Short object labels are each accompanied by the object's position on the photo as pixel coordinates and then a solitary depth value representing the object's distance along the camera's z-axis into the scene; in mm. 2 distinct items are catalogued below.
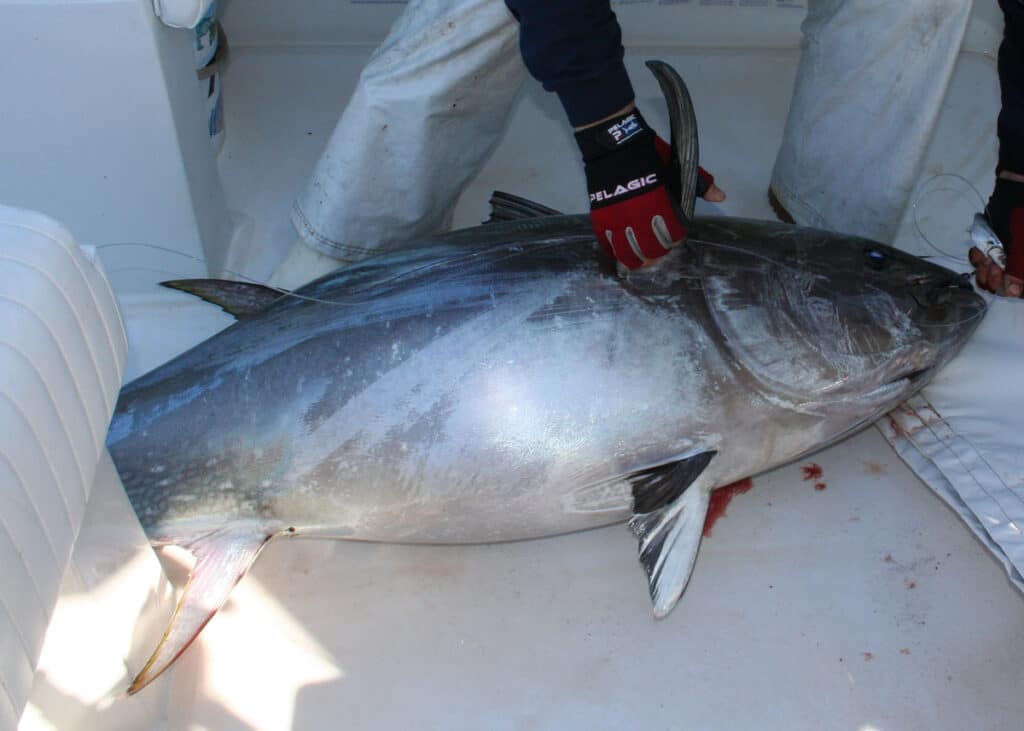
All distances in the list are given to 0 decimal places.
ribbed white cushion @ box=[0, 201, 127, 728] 1040
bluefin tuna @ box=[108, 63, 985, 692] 1733
